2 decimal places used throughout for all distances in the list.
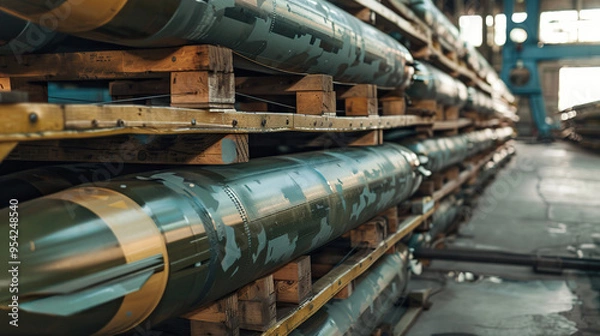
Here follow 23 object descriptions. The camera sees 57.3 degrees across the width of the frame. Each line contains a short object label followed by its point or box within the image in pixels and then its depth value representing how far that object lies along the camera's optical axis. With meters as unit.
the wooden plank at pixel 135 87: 2.60
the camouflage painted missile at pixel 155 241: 1.41
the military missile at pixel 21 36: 2.08
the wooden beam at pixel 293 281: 2.51
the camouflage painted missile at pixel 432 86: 5.10
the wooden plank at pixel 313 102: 2.88
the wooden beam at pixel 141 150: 2.05
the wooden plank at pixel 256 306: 2.23
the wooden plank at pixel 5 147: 1.34
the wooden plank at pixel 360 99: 3.62
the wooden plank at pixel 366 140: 3.88
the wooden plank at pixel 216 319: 2.07
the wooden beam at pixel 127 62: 2.01
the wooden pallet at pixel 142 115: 1.44
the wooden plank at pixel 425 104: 5.35
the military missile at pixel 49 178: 2.04
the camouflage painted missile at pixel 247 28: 1.67
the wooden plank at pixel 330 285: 2.39
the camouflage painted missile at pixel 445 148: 4.96
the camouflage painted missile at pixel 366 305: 2.84
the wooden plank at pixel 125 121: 1.34
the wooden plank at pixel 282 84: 2.88
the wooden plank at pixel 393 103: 4.48
